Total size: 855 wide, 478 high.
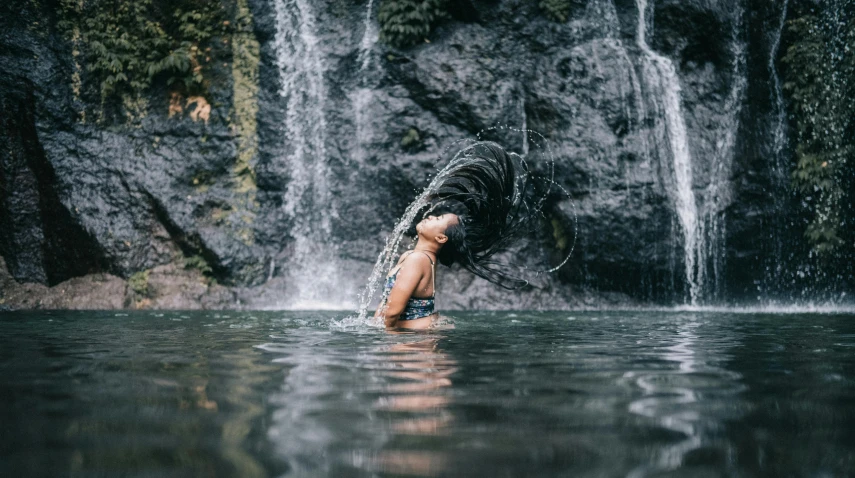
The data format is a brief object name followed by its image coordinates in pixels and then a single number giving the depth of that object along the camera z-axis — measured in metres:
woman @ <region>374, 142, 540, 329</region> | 6.30
